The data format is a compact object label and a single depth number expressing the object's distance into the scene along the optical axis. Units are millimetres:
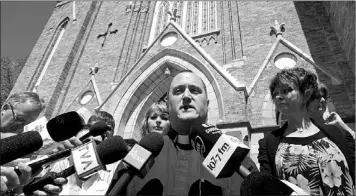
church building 6758
